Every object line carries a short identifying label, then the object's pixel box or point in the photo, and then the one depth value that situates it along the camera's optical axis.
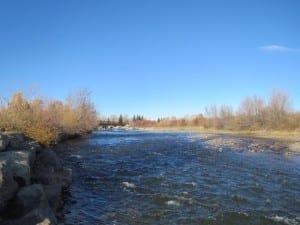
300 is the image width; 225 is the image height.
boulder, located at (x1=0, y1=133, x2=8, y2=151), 9.07
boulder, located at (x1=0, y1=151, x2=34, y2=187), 7.62
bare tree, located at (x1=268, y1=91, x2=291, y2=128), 57.22
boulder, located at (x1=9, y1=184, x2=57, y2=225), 6.40
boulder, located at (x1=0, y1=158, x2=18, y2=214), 6.74
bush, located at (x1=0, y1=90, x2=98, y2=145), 16.97
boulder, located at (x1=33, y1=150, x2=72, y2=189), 9.73
